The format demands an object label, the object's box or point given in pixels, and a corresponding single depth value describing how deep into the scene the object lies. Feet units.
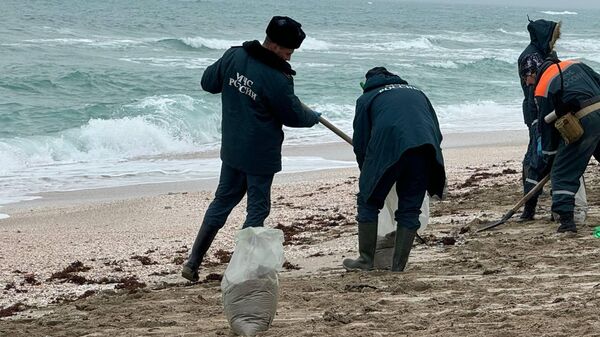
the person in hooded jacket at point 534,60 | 45.56
